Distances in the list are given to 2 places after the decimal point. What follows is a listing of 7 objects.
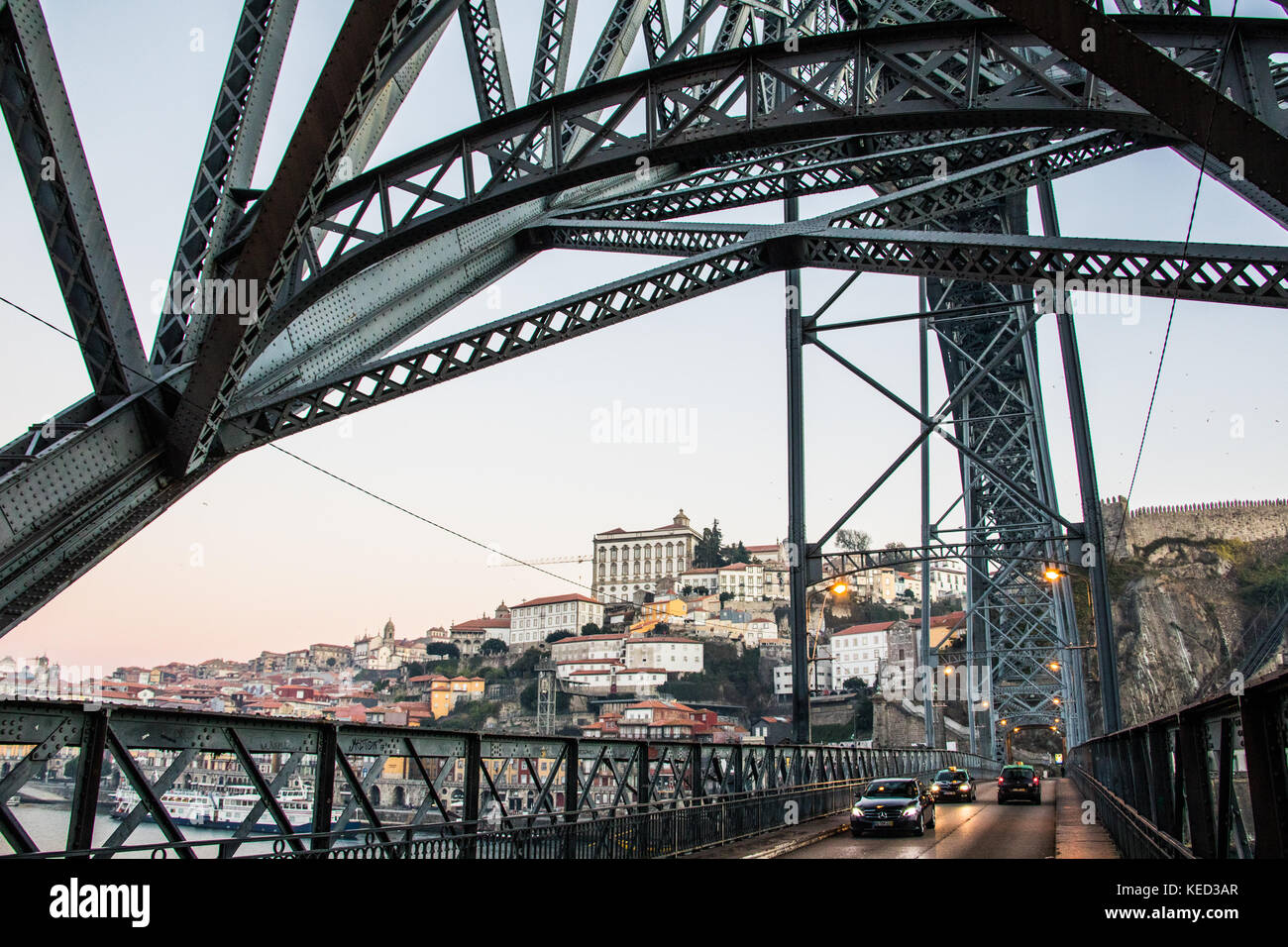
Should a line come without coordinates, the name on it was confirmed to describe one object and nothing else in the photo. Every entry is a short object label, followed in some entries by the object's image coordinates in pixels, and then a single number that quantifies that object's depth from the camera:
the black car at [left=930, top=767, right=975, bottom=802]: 34.59
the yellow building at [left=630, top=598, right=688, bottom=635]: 193.00
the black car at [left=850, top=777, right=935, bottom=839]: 20.89
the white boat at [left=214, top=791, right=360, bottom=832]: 60.22
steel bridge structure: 8.35
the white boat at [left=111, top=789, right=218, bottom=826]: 53.49
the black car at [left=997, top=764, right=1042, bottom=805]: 32.34
